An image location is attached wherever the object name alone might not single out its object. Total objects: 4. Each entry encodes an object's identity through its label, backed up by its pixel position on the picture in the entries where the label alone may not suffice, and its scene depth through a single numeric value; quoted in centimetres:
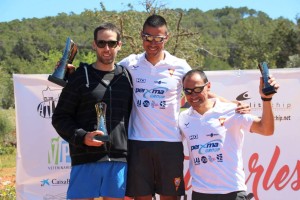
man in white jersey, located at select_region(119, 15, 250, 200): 432
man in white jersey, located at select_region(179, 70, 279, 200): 395
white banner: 596
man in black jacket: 405
